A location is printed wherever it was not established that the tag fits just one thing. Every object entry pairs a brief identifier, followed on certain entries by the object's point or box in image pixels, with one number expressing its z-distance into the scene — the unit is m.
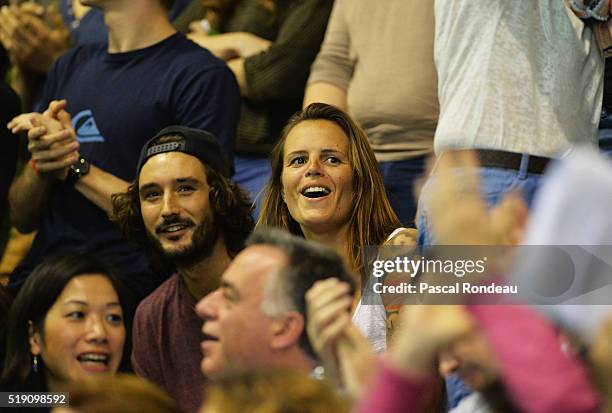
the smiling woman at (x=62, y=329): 7.25
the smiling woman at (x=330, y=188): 7.34
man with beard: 7.71
